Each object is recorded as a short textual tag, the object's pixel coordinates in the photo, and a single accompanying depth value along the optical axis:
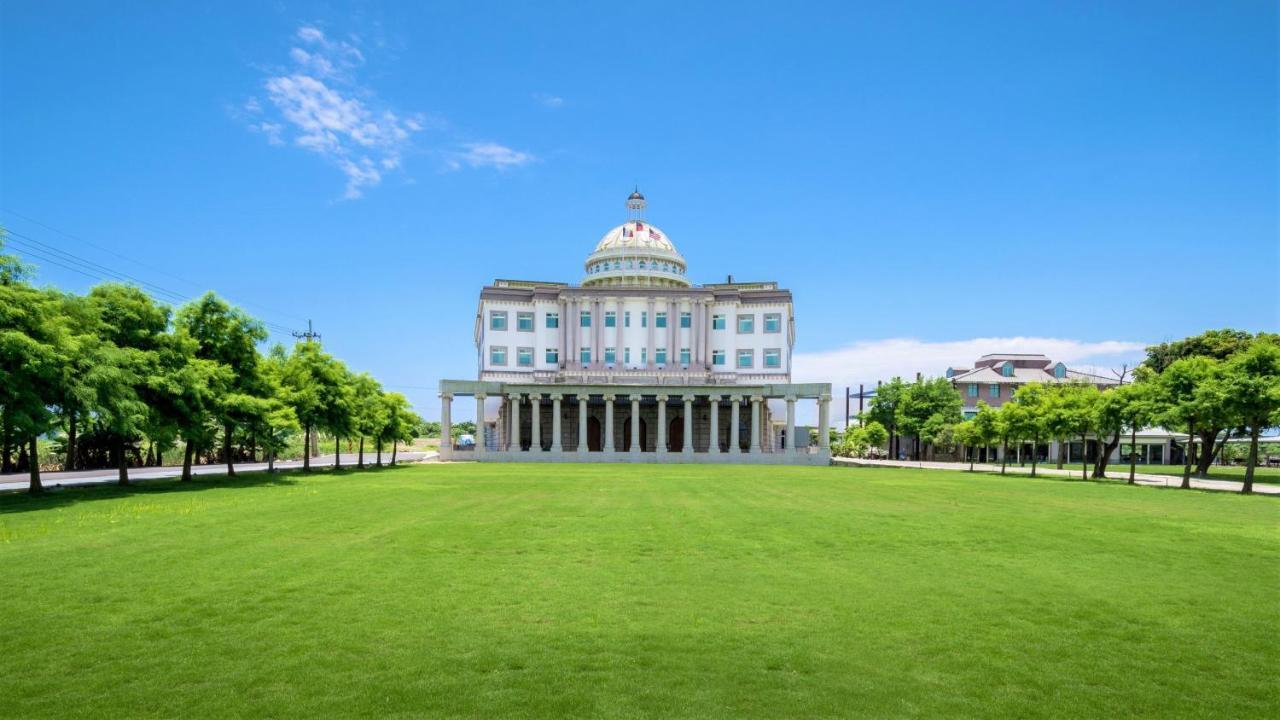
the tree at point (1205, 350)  55.09
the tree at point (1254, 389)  32.91
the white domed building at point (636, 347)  78.31
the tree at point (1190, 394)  35.41
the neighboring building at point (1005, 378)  94.31
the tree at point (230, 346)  35.09
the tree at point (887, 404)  88.06
